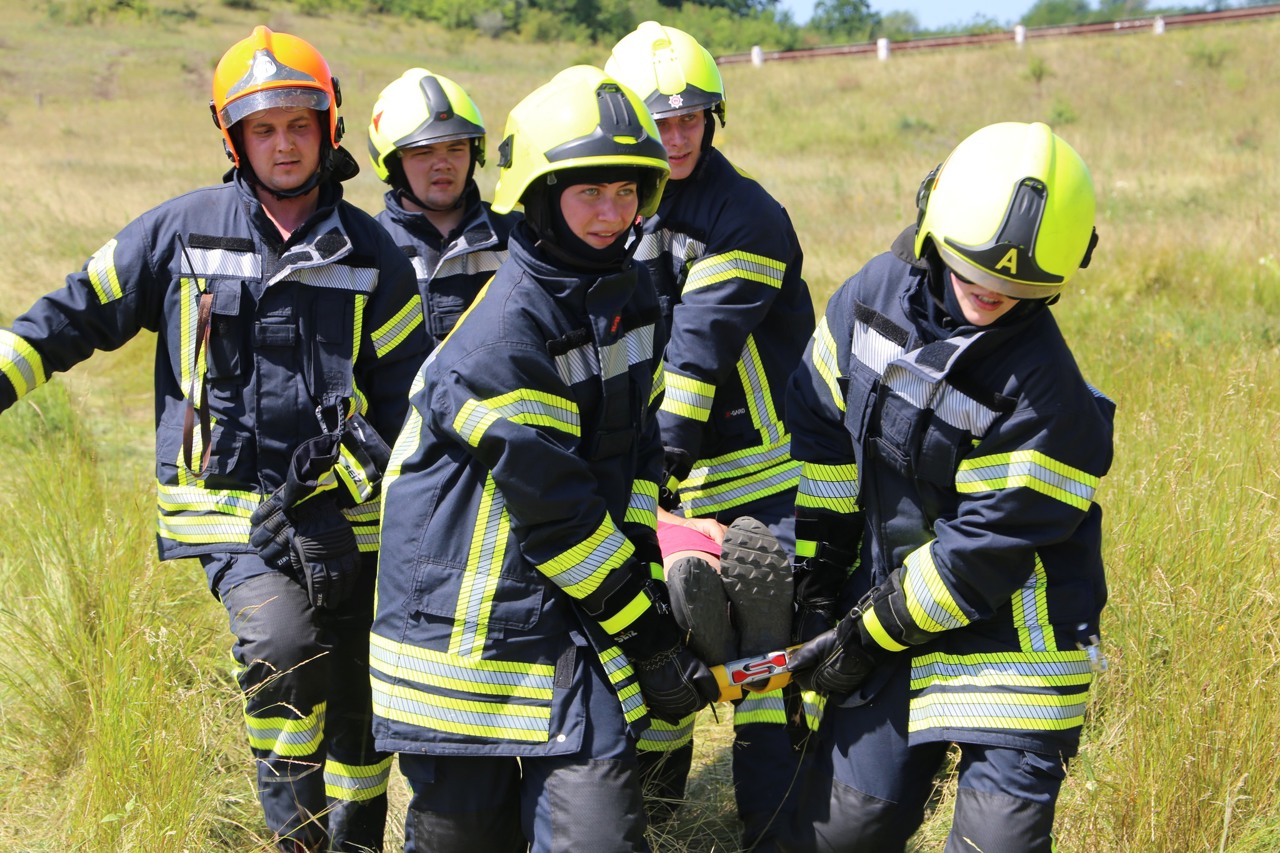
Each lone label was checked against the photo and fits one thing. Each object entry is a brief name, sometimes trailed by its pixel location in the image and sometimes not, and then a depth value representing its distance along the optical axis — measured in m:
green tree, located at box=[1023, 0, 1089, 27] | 71.03
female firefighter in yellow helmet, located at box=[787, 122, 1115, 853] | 2.76
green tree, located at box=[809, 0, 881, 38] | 72.48
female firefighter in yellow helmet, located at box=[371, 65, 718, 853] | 2.78
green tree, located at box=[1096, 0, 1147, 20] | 66.81
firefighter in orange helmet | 3.54
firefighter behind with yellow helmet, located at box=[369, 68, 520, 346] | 4.71
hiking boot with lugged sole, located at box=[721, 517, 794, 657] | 3.14
